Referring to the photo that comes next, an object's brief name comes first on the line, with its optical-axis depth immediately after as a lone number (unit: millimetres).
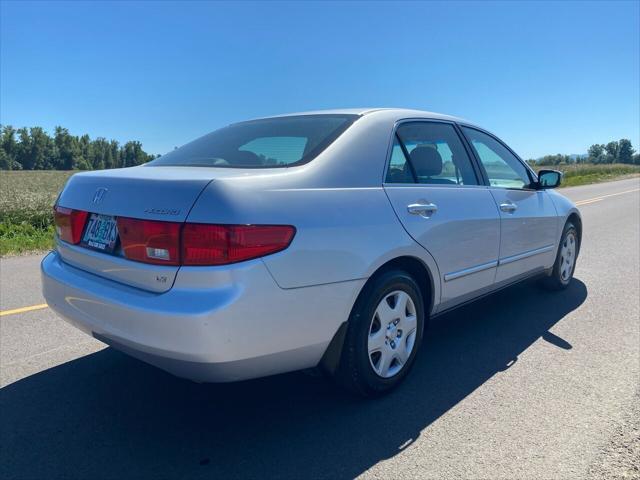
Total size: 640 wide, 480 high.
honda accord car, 2203
